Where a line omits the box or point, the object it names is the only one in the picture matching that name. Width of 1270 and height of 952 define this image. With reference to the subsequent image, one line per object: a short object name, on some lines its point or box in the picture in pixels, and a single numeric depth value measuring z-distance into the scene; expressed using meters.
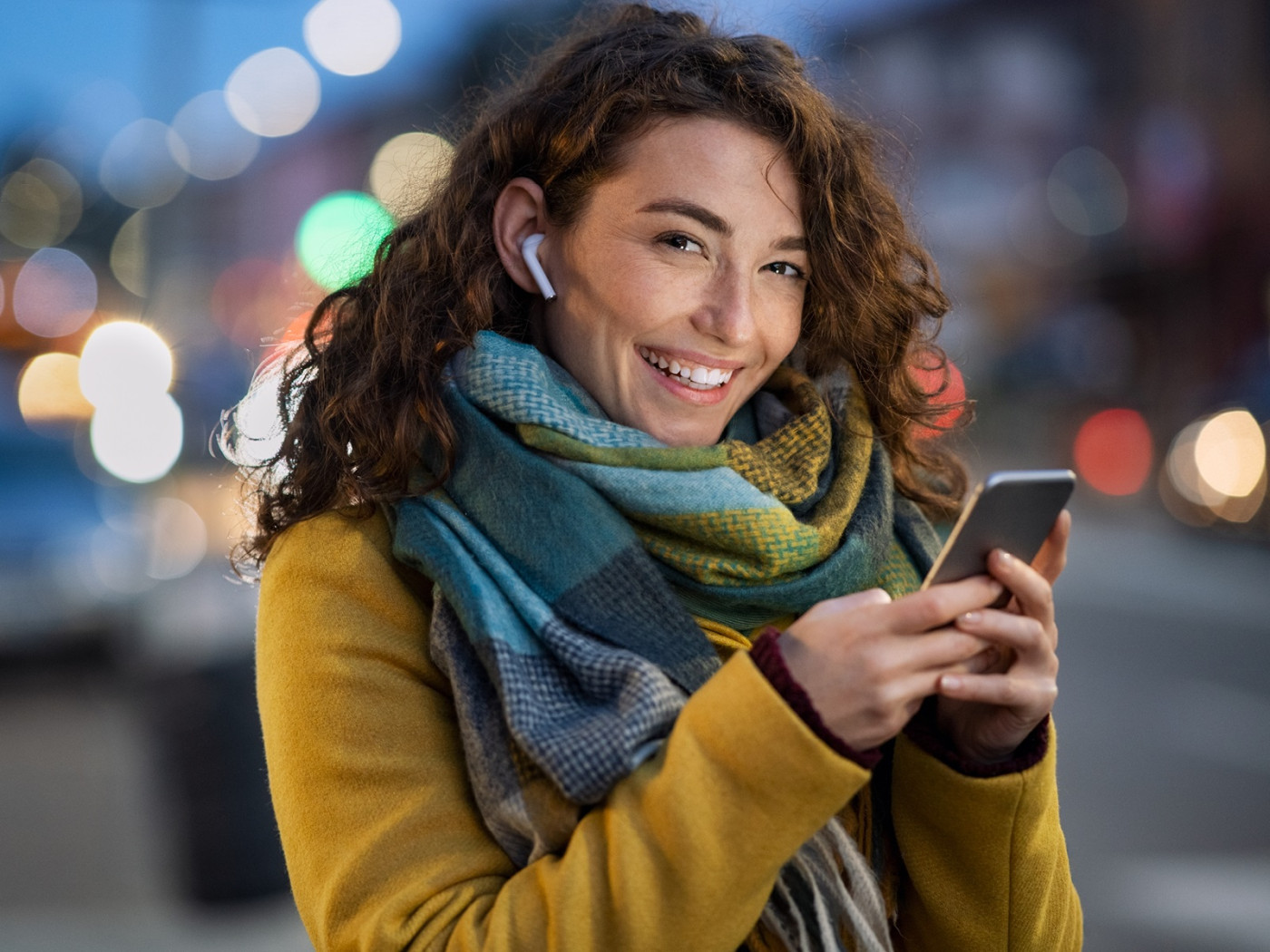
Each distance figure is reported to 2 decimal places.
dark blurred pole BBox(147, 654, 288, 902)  4.48
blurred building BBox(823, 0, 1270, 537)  22.05
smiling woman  1.45
